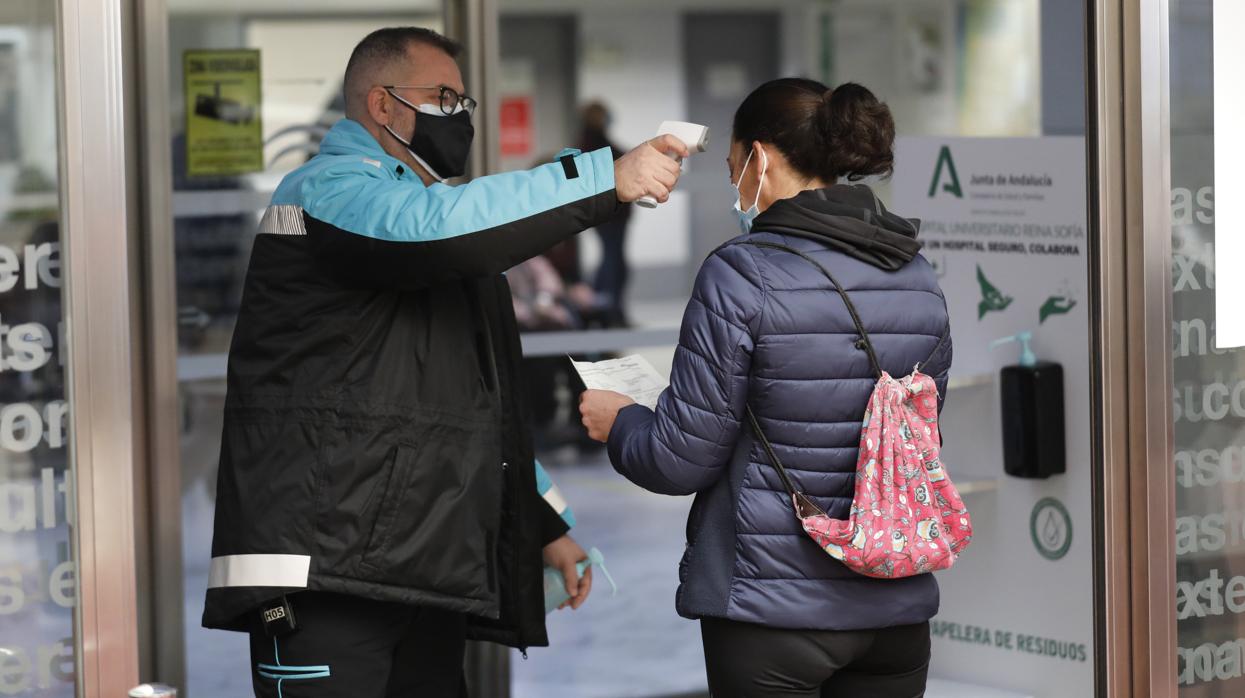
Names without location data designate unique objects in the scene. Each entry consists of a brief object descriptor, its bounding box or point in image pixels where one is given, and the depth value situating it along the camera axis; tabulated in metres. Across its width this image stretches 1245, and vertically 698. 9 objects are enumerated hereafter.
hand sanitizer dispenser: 7.89
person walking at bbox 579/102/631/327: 25.19
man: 5.18
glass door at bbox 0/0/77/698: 5.31
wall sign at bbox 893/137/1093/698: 7.88
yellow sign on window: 9.48
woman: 4.98
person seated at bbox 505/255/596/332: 20.58
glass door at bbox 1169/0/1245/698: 6.80
